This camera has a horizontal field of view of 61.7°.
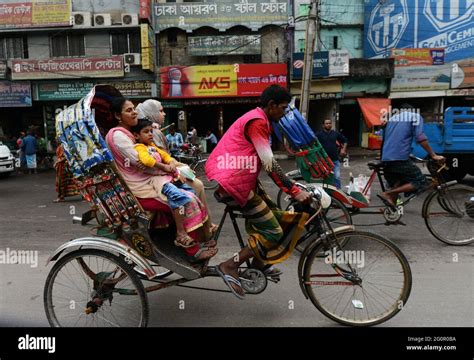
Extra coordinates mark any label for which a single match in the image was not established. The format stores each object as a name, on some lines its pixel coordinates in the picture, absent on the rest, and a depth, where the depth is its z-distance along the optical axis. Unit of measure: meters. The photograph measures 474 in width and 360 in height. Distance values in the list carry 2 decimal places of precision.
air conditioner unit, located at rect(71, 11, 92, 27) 18.73
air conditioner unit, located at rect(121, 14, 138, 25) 18.54
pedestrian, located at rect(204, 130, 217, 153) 19.01
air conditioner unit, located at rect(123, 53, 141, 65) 18.89
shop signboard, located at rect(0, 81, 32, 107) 19.31
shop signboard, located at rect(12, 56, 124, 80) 18.91
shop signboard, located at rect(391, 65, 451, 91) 19.62
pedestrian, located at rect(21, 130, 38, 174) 14.03
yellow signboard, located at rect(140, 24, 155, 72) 18.14
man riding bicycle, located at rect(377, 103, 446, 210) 5.34
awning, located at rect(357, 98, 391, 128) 19.11
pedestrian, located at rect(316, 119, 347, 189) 7.80
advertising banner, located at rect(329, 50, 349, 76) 18.59
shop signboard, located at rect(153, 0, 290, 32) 19.34
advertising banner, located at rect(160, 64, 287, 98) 18.91
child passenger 2.97
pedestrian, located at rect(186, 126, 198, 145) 16.62
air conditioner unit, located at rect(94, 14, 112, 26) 18.73
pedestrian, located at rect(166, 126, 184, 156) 10.53
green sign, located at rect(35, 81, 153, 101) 19.33
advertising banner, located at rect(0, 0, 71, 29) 18.70
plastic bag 5.77
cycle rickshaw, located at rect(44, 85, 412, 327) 2.85
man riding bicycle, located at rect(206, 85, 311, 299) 3.03
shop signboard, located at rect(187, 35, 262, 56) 19.20
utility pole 12.11
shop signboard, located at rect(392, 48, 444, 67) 19.47
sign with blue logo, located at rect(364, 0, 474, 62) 19.78
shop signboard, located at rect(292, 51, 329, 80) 18.66
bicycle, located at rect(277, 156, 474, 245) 5.05
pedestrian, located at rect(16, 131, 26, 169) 15.39
